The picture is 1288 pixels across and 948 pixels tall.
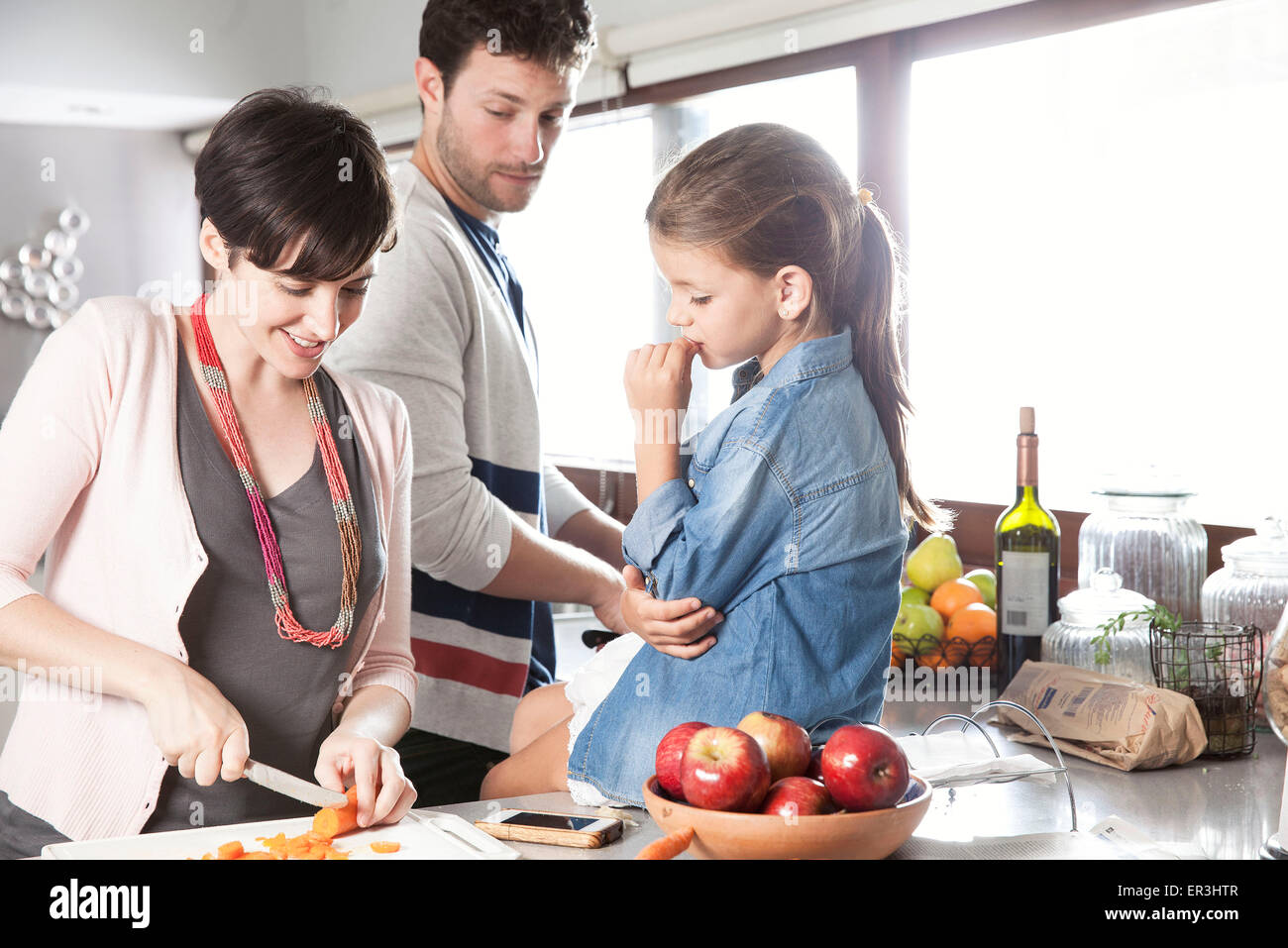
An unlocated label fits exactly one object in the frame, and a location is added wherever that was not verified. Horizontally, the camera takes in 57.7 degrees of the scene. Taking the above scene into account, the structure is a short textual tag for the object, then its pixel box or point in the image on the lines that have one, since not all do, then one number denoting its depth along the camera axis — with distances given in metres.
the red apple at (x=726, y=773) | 0.84
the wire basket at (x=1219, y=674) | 1.47
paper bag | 1.42
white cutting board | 0.90
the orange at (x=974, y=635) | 1.83
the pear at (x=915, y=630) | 1.85
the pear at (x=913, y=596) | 1.92
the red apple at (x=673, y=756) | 0.89
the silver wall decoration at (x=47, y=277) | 4.85
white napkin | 1.19
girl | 1.08
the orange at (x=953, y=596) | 1.89
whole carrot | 0.82
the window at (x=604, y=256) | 2.93
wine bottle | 1.77
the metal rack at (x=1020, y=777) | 1.17
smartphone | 0.99
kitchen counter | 1.12
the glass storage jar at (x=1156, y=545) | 1.80
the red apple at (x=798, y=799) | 0.85
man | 1.50
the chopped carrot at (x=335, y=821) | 0.95
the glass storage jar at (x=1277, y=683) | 1.20
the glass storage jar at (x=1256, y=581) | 1.61
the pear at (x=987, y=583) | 1.95
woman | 1.05
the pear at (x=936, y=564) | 1.97
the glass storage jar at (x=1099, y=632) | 1.63
